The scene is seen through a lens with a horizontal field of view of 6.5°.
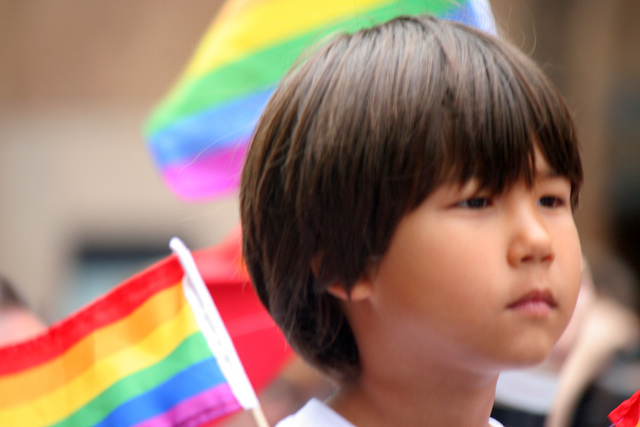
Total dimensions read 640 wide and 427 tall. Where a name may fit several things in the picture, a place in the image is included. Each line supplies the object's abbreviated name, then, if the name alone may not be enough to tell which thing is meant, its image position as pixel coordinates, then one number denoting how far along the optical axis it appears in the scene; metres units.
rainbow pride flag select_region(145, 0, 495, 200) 3.63
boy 2.86
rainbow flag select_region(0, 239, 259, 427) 3.00
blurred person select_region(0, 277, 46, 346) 3.14
